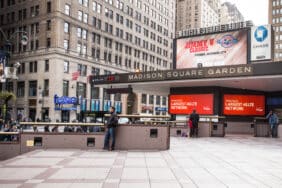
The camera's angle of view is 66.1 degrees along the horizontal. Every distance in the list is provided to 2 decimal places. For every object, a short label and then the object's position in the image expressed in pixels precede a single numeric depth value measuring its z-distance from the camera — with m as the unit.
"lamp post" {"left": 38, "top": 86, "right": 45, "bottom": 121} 37.23
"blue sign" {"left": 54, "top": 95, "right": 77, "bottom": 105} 36.29
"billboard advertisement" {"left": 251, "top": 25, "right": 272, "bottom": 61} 19.57
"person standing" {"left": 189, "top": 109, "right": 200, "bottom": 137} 14.44
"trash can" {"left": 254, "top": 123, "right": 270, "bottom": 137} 16.29
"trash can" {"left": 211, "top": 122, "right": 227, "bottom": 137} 15.69
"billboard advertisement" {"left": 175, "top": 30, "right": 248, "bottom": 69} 20.35
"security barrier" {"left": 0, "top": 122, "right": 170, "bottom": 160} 9.39
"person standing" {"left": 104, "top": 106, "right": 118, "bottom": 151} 9.20
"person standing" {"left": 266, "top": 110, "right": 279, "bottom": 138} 15.32
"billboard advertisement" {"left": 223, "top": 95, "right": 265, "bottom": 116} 18.45
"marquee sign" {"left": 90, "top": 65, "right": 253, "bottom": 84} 14.77
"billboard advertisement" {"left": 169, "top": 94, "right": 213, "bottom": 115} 18.38
